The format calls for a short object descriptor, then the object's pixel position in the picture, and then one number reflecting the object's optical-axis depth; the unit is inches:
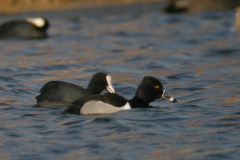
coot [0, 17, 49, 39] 1225.4
